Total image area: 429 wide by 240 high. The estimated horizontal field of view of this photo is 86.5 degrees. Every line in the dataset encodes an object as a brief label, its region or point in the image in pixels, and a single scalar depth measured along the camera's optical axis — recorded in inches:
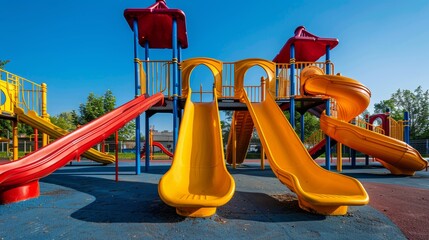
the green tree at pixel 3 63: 989.8
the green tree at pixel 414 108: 1729.8
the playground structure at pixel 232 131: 168.9
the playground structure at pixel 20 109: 389.7
